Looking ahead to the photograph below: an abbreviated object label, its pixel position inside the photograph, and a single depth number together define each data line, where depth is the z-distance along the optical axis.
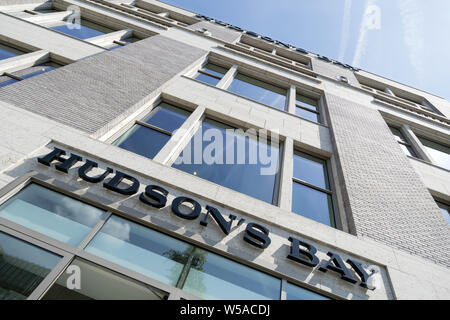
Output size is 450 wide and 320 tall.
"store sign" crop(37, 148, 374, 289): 5.25
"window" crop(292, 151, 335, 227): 7.26
